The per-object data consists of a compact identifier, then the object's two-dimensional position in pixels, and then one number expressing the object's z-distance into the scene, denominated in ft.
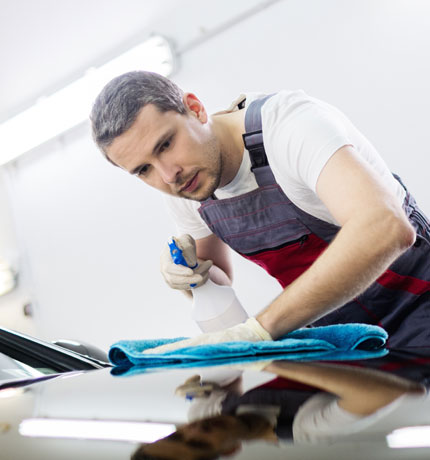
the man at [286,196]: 3.31
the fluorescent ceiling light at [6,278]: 11.14
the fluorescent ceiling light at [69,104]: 8.44
